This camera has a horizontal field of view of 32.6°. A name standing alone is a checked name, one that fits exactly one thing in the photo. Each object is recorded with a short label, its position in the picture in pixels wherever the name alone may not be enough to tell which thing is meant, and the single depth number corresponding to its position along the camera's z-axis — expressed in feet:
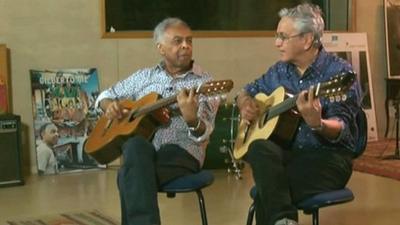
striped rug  12.43
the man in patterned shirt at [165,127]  9.16
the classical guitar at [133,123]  9.36
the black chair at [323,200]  8.38
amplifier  15.79
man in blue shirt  8.43
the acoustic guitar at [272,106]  8.20
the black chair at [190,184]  9.26
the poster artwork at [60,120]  17.20
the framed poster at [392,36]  21.91
